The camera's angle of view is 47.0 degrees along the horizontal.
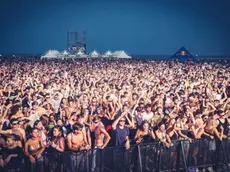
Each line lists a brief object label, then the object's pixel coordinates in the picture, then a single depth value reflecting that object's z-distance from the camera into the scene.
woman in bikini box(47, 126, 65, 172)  5.32
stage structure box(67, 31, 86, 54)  81.20
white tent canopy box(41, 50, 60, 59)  56.01
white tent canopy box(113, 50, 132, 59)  63.36
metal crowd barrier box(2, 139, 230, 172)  4.96
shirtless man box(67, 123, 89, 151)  5.38
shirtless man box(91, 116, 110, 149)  5.79
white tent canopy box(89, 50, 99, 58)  64.40
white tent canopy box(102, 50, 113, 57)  63.54
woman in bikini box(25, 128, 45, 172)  4.80
